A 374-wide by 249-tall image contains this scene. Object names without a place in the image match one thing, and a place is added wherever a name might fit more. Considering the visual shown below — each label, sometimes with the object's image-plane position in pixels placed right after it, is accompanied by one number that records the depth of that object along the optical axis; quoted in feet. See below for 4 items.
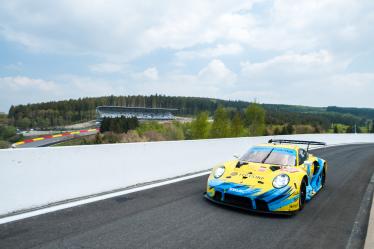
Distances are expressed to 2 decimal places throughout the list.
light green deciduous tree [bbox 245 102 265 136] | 275.59
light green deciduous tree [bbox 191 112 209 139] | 288.30
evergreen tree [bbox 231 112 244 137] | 274.77
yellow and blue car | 17.90
